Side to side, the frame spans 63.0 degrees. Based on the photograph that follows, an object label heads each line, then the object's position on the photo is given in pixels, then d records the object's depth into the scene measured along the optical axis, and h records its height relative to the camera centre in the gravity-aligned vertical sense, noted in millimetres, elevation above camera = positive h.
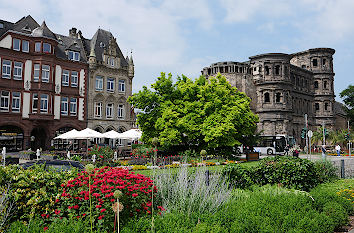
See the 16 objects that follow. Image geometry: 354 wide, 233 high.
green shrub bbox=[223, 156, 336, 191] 10352 -1335
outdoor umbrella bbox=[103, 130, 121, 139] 28234 +203
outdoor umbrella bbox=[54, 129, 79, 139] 26125 +178
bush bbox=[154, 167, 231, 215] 6914 -1456
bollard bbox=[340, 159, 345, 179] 15449 -1782
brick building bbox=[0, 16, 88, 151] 30836 +5651
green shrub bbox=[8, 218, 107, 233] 4793 -1553
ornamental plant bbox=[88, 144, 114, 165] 19055 -1120
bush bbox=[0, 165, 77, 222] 5922 -1132
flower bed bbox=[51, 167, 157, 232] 5500 -1225
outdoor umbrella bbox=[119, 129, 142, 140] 27750 +209
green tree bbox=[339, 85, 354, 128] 71938 +10195
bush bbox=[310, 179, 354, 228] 7324 -1895
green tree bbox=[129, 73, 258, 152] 24797 +2054
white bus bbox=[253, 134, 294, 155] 44906 -1265
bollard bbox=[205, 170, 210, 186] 8805 -1252
